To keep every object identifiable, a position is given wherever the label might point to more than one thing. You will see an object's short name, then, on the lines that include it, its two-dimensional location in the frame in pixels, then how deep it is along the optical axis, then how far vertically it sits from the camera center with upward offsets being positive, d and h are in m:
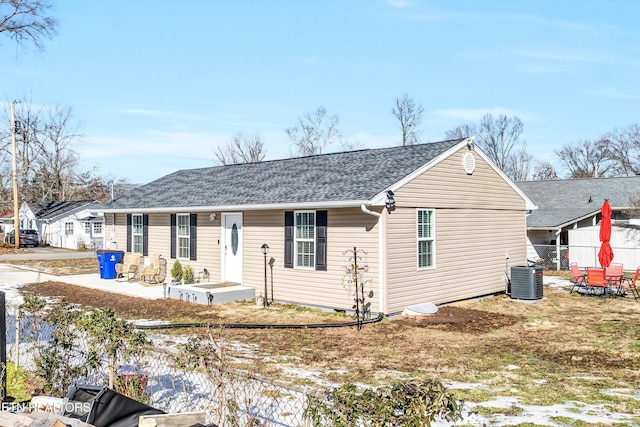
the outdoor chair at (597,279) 14.83 -1.84
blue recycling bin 18.48 -1.49
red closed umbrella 15.05 -0.82
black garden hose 10.17 -2.19
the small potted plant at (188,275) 15.74 -1.70
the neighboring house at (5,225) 46.09 -0.26
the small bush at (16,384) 4.99 -1.63
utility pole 35.75 +4.62
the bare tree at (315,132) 51.28 +9.19
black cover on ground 3.72 -1.45
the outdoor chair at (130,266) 17.70 -1.58
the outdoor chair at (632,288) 15.01 -2.35
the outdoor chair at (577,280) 15.36 -1.97
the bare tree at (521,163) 56.00 +6.23
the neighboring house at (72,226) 40.75 -0.34
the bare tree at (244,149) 53.03 +7.71
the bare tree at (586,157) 53.16 +6.79
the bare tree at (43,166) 47.31 +5.82
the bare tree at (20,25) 29.66 +11.95
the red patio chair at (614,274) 15.09 -1.72
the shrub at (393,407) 2.84 -1.09
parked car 40.38 -1.26
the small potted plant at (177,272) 16.20 -1.65
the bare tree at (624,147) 48.97 +7.21
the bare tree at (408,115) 50.41 +10.61
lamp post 13.04 -1.31
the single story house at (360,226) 11.91 -0.16
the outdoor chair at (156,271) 16.59 -1.65
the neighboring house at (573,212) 22.95 +0.30
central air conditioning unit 14.30 -1.86
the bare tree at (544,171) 56.28 +5.34
